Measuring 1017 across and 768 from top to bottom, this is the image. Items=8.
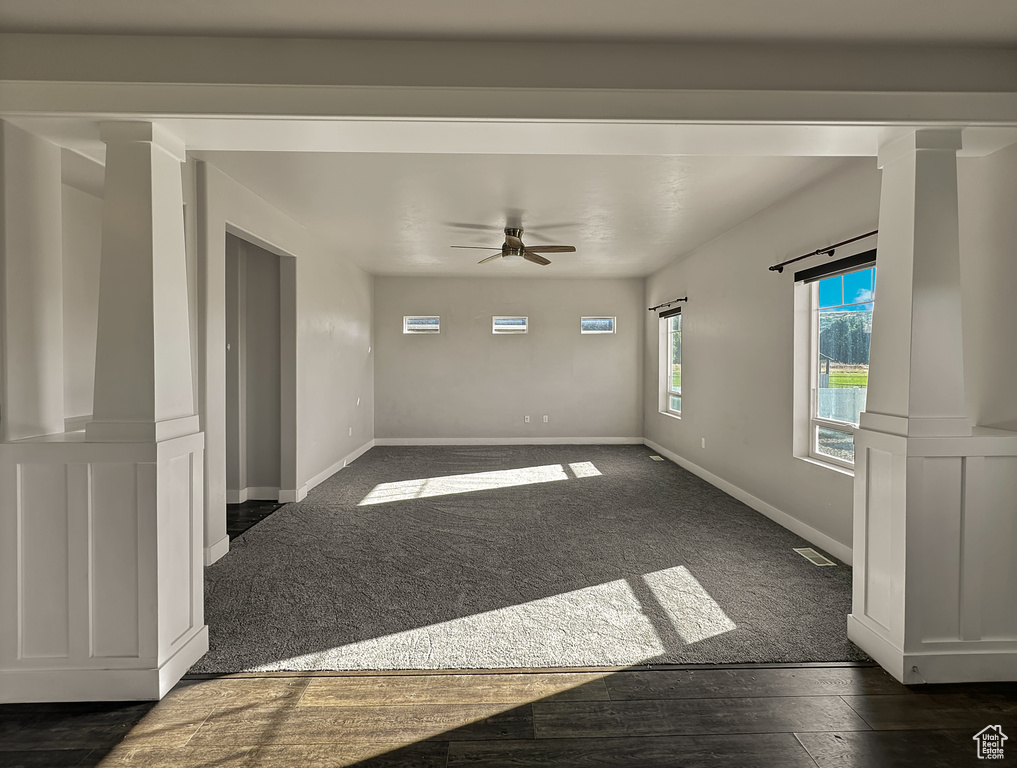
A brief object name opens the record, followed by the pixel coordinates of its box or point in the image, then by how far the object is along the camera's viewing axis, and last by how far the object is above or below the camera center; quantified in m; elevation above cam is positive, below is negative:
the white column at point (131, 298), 2.29 +0.28
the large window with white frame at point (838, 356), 3.86 +0.11
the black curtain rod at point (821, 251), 3.56 +0.82
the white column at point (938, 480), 2.35 -0.45
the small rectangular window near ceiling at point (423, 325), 9.10 +0.70
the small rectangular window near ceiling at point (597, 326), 9.16 +0.71
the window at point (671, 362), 7.82 +0.11
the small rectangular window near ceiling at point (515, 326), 9.16 +0.69
